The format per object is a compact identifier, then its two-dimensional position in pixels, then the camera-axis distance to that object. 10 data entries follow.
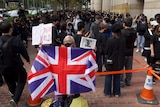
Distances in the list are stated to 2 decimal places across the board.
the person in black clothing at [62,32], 3.76
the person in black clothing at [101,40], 3.79
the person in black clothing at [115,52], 3.09
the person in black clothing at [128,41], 3.53
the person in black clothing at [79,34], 3.52
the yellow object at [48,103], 2.46
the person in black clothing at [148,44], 3.99
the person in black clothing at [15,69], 2.72
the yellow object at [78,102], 2.21
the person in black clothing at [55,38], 3.65
